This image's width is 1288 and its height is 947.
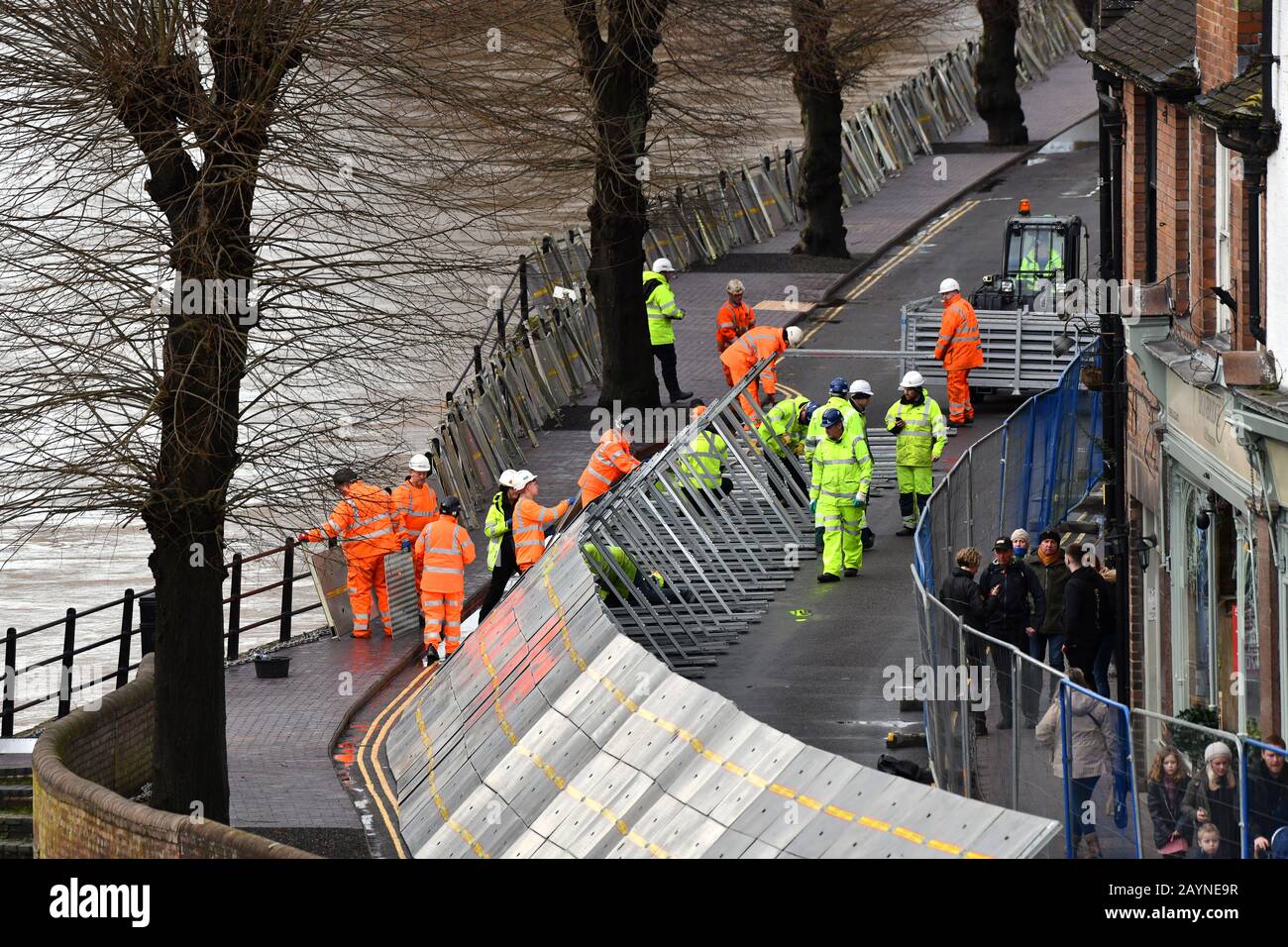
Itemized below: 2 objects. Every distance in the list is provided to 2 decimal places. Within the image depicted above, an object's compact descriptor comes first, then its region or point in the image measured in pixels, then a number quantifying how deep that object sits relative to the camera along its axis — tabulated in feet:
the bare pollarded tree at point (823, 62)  129.29
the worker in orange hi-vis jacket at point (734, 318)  107.34
